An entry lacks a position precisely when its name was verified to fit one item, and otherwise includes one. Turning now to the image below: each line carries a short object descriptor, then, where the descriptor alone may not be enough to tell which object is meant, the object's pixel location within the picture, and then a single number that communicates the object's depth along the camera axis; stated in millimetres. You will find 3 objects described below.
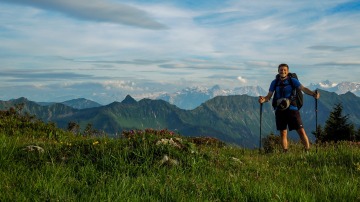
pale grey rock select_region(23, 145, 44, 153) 6957
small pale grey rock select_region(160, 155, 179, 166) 6930
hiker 12867
